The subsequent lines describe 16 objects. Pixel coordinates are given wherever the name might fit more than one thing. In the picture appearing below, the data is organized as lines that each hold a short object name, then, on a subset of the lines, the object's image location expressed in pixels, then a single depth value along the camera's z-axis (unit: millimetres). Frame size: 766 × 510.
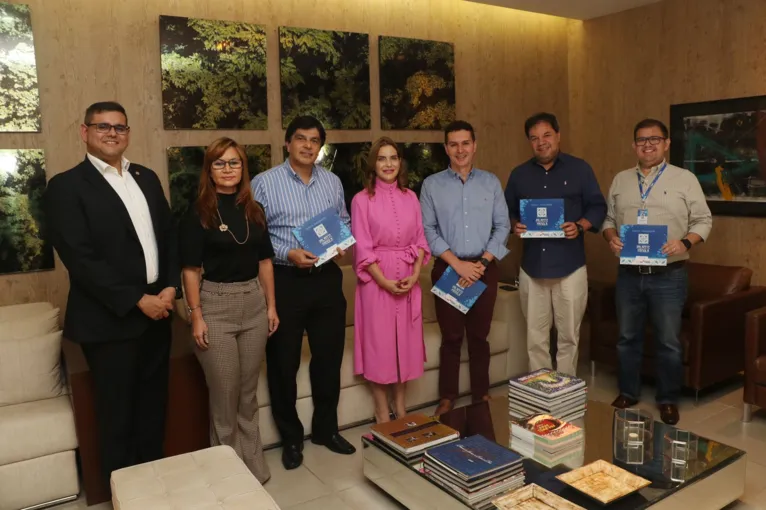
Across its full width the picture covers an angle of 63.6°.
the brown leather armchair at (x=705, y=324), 3861
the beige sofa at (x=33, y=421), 2793
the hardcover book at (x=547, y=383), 2971
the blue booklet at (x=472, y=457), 2383
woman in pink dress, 3299
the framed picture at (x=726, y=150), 4645
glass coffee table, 2361
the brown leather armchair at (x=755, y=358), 3533
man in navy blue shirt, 3738
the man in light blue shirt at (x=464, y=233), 3547
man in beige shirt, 3576
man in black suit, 2537
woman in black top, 2752
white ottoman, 2082
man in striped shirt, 3088
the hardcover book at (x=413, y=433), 2721
